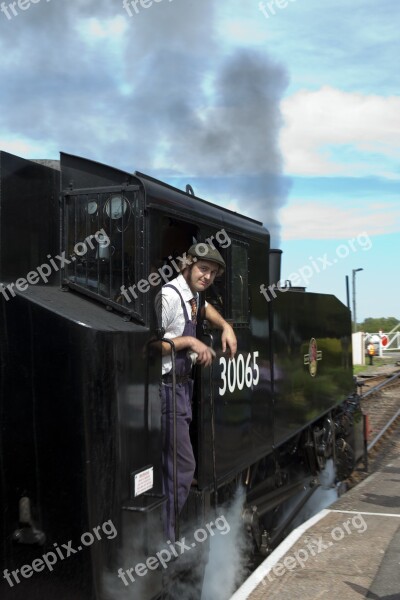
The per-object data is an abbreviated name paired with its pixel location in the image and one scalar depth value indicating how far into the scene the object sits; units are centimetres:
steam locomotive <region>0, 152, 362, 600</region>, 272
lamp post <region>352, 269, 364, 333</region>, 2732
